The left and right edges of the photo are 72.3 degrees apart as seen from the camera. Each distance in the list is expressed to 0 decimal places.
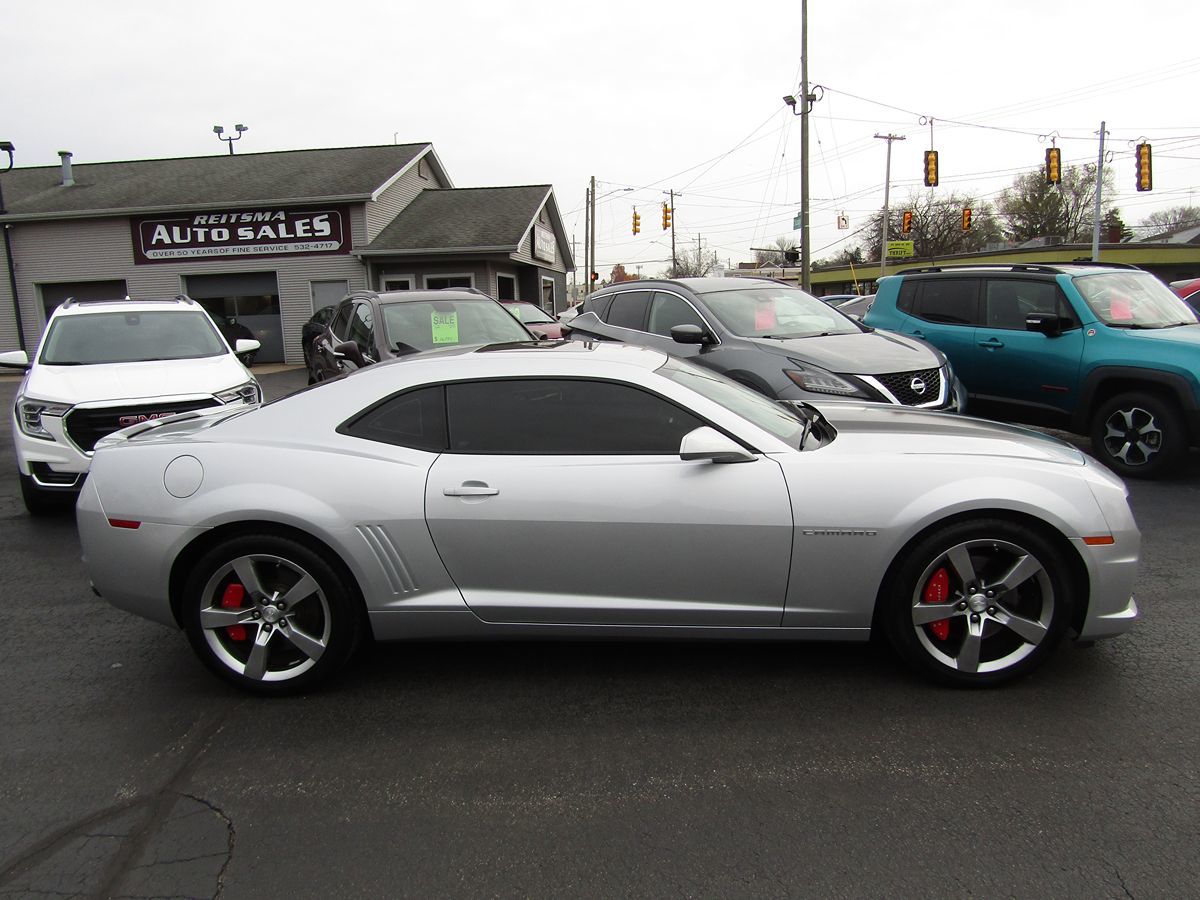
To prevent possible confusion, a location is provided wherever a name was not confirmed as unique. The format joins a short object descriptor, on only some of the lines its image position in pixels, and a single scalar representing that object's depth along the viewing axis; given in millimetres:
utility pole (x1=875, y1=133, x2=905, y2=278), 47062
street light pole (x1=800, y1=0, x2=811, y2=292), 22406
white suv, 6262
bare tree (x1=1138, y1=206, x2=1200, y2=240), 81000
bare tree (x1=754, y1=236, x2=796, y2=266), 98062
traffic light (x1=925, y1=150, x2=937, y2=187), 30000
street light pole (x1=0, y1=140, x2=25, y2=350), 22812
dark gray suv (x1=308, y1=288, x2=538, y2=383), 7961
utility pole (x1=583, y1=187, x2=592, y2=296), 41500
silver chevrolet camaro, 3299
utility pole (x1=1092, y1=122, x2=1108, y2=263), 34931
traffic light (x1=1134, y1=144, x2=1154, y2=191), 27578
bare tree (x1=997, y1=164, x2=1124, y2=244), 68500
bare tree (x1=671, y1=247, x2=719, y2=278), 101812
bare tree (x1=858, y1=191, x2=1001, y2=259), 73438
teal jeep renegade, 6914
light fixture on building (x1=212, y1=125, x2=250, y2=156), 38500
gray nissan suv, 6770
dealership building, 22266
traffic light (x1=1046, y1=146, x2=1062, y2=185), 28703
